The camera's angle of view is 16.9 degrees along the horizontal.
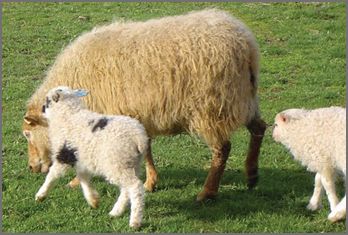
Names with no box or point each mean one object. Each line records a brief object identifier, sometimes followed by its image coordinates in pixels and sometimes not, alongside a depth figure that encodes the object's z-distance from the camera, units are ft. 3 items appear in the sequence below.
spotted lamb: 29.91
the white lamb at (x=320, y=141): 31.09
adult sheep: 34.86
